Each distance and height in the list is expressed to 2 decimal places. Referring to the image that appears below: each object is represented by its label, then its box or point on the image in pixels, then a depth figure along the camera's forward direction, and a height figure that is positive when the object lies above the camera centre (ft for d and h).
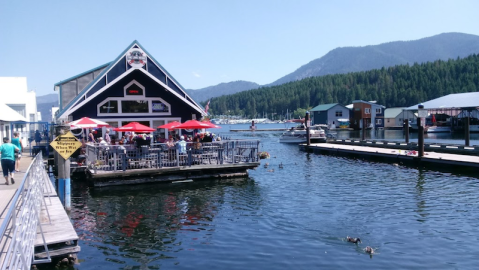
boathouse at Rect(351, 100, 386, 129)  391.04 +10.50
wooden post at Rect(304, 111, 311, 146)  170.39 +0.49
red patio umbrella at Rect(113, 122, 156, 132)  79.30 +0.04
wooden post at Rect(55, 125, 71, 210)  55.88 -6.81
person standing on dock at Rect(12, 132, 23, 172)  72.21 -2.69
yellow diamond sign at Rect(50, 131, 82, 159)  53.42 -2.07
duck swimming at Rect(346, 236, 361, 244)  42.78 -12.14
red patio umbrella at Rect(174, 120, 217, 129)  82.84 +0.47
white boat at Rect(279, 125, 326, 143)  229.25 -5.81
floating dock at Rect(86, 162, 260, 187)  73.05 -8.89
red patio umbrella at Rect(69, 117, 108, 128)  79.92 +1.16
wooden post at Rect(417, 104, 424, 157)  106.50 -5.06
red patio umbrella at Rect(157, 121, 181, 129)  86.08 +0.58
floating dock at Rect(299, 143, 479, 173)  96.42 -8.97
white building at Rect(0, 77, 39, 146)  159.02 +13.33
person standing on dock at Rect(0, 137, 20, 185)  56.95 -3.91
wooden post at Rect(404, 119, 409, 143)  147.45 -1.37
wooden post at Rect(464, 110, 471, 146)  124.04 -2.06
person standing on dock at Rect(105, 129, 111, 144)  87.97 -2.05
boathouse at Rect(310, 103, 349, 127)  399.65 +12.11
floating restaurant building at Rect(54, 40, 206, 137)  85.56 +7.17
